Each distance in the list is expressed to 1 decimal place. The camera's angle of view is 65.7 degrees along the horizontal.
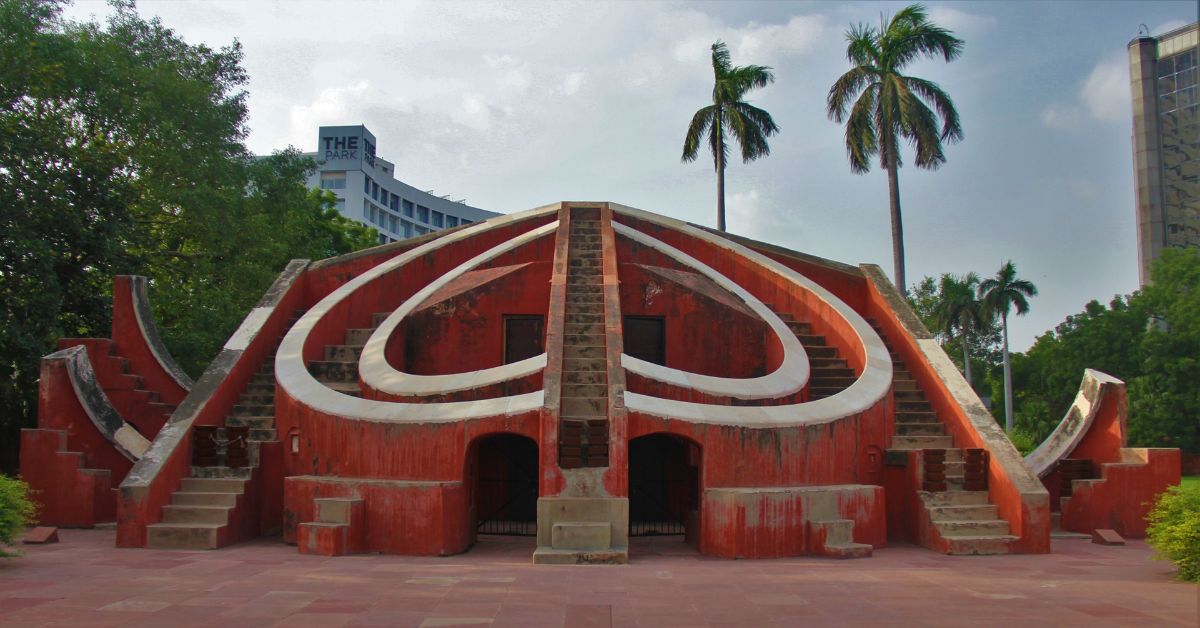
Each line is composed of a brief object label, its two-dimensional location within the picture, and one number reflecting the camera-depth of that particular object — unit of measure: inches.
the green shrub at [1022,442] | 765.4
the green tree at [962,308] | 1310.3
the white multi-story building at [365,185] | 2145.7
